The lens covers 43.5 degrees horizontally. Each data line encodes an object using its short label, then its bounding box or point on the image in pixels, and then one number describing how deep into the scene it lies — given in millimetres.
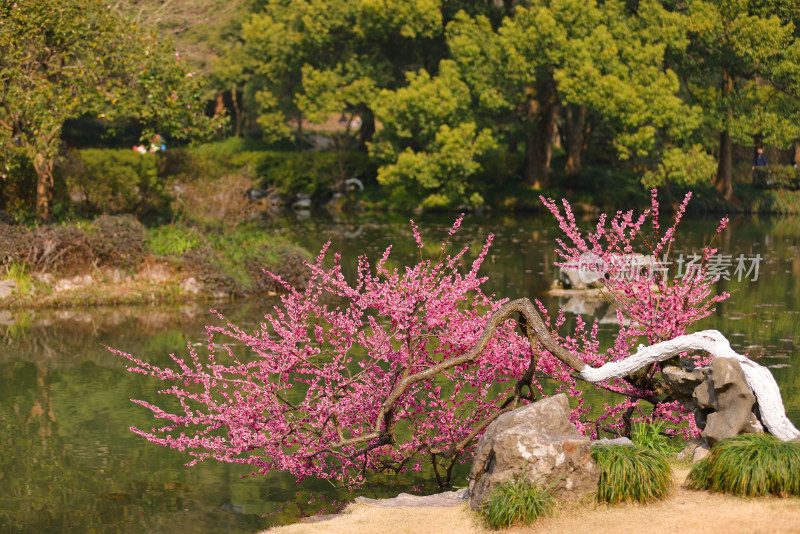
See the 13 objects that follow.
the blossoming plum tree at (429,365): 10945
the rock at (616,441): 10262
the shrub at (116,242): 24000
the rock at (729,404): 10039
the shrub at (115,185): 30188
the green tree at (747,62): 44250
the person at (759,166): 52875
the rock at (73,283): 23608
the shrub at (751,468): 8930
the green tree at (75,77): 23109
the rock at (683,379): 10891
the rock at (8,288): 22844
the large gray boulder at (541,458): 9305
